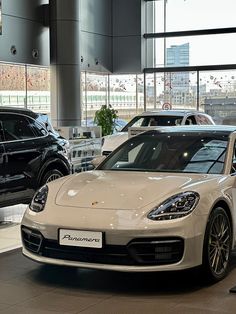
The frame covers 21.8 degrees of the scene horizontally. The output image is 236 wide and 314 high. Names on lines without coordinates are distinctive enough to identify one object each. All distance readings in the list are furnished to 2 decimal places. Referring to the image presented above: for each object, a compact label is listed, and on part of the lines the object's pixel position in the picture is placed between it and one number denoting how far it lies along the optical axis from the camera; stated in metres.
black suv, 7.72
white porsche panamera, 4.69
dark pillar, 17.39
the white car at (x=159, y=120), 12.95
